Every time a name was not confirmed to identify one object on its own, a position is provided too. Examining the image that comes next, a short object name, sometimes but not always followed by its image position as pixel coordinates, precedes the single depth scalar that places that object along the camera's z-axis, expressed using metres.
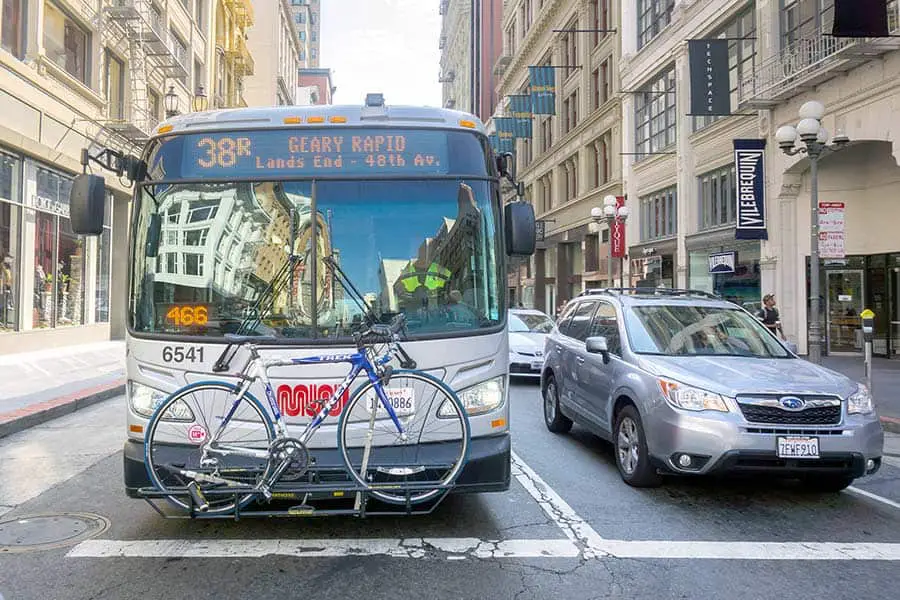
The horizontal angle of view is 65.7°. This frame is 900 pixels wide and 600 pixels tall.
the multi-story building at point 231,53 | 38.47
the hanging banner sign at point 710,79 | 20.28
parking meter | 10.83
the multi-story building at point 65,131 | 17.11
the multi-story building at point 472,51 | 66.81
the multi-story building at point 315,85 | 105.62
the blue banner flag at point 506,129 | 44.47
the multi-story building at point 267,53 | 61.88
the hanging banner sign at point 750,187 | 19.39
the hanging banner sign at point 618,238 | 27.81
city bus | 4.55
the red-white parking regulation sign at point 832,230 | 11.38
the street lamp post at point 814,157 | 12.23
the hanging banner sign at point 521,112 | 41.03
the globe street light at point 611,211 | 22.91
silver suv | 5.39
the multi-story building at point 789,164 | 16.19
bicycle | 4.36
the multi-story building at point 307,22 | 119.50
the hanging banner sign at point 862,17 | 13.97
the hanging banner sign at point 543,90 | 38.34
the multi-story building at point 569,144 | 33.19
